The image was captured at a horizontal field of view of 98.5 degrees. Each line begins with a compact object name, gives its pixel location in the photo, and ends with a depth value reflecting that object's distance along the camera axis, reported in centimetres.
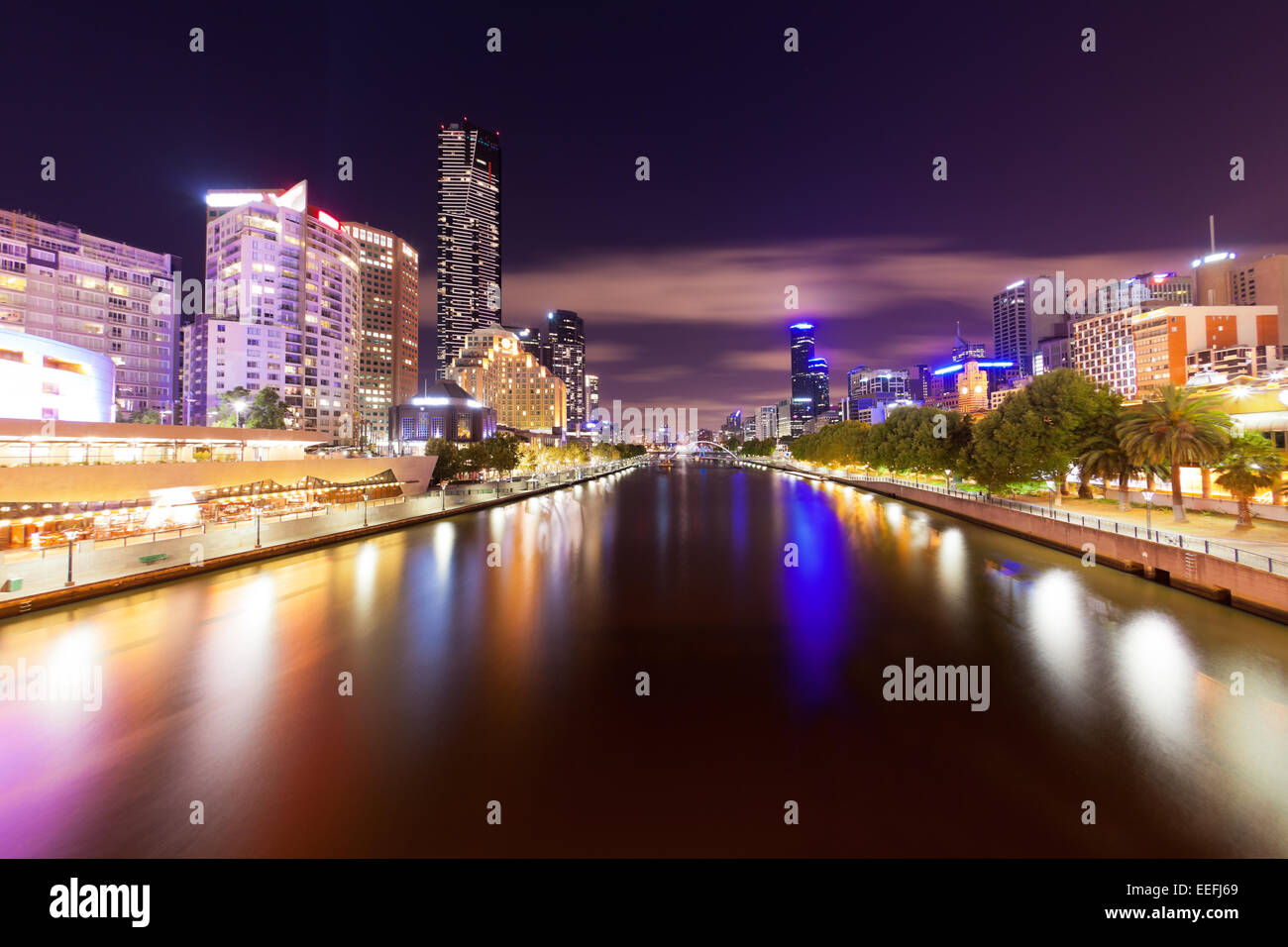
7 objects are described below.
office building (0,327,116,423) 3966
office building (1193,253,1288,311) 14800
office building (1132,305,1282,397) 11912
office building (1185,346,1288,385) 10619
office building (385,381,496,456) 12638
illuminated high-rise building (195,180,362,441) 10012
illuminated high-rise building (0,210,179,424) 8206
